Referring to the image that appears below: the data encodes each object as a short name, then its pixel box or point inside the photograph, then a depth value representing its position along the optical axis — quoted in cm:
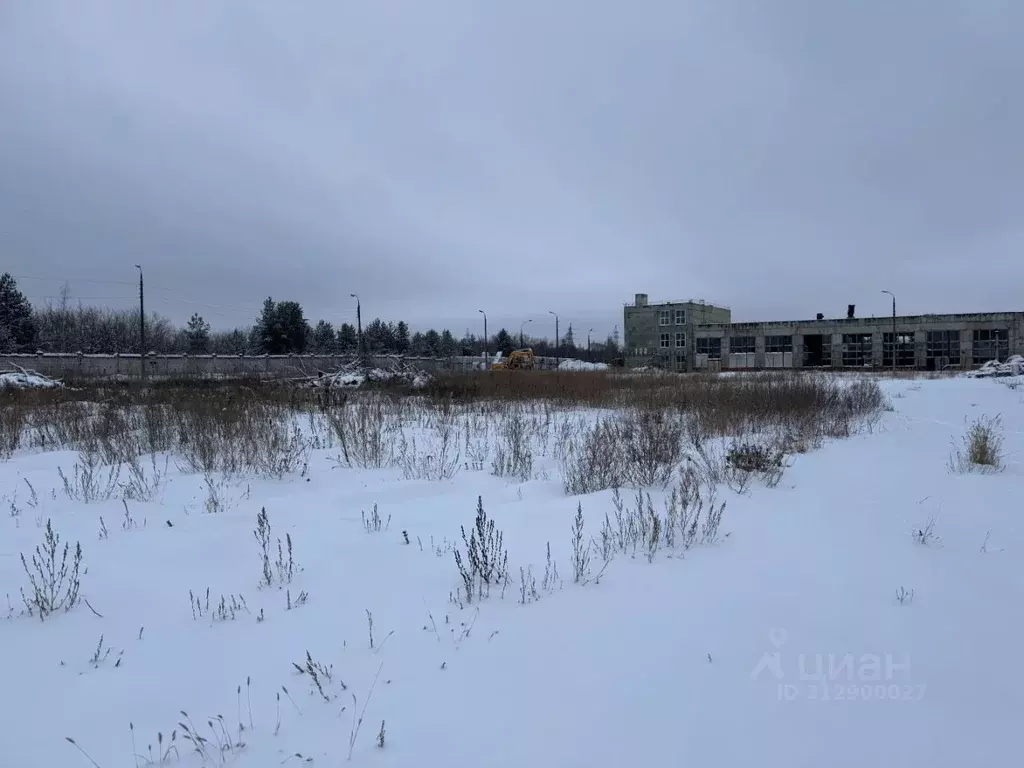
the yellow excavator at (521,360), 4654
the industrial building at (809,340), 5034
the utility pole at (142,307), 3100
